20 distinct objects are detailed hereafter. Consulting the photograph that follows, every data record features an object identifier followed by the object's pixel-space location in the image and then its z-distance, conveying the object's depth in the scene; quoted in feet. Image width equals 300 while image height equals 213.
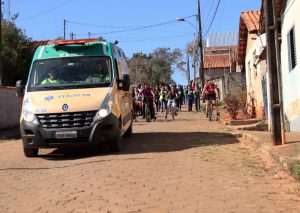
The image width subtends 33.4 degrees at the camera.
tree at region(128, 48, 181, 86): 275.80
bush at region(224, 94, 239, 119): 61.87
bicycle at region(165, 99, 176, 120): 73.51
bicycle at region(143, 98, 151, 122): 68.85
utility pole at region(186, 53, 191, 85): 280.51
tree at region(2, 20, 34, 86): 96.63
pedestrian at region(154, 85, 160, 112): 102.25
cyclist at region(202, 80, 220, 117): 65.72
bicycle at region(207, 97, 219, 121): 66.41
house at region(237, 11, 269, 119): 56.39
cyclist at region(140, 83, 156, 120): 67.86
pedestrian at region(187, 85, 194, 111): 98.91
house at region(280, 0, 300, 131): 37.68
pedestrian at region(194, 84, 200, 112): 96.85
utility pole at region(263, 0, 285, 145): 32.22
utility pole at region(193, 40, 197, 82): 222.73
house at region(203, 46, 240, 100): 164.14
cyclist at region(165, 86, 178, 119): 73.48
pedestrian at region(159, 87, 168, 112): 90.59
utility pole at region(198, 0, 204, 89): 121.56
